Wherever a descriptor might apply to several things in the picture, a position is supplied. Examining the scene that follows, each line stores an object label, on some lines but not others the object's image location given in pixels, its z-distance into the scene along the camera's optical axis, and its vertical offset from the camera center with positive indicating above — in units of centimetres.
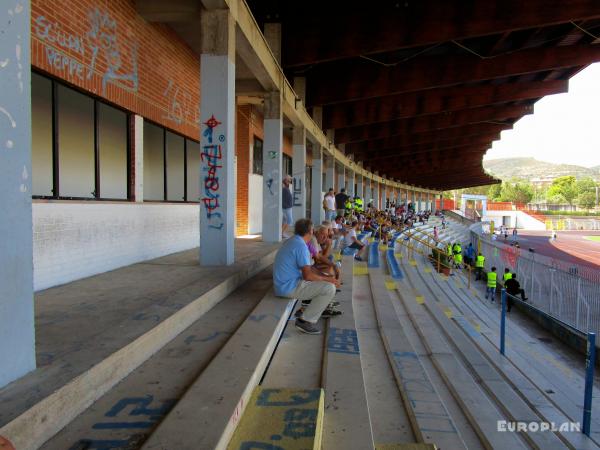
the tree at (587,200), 14750 +279
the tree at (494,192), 16712 +582
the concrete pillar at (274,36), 1231 +477
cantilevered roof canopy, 1225 +530
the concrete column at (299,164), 1698 +158
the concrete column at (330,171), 2466 +195
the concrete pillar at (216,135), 759 +120
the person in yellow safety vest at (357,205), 2430 +1
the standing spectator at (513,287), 1521 -281
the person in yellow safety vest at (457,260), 2173 -267
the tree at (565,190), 15888 +682
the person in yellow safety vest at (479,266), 2234 -305
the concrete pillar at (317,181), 2089 +114
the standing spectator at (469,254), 2600 -306
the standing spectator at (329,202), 1741 +11
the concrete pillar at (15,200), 271 +0
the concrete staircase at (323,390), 297 -171
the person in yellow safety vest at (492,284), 1735 -310
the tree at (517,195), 15638 +450
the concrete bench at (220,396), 272 -145
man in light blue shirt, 586 -106
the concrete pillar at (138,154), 826 +93
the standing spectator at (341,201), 1963 +16
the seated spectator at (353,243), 1504 -132
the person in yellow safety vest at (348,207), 2065 -10
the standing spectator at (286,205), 1336 -4
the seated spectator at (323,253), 696 -87
